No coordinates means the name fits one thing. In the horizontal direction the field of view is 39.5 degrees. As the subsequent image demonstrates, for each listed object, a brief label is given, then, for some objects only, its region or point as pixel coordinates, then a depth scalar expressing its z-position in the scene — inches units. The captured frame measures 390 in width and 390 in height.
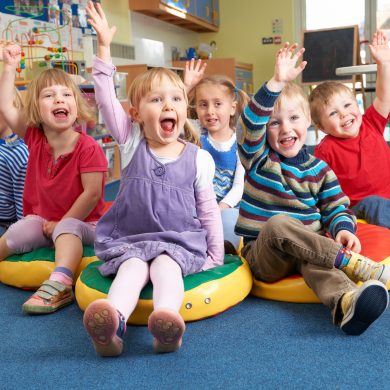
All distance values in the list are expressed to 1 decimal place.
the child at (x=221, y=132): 88.0
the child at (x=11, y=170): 88.7
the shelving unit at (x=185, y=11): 209.8
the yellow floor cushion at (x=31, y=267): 68.6
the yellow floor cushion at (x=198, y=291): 55.5
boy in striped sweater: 57.4
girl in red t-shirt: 72.4
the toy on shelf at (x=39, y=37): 143.3
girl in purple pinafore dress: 57.4
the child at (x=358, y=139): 80.4
